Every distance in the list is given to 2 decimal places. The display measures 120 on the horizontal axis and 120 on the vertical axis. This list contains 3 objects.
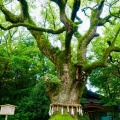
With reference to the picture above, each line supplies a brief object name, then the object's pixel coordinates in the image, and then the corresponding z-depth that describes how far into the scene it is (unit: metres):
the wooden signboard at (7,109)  5.08
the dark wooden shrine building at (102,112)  9.65
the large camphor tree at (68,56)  4.54
